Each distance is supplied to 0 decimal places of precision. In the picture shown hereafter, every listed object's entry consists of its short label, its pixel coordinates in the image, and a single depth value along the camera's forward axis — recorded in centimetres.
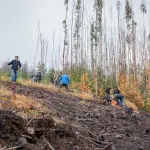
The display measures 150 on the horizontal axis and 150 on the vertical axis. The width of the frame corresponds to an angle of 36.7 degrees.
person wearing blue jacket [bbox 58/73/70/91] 1419
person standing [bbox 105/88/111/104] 1311
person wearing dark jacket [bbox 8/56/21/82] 1270
